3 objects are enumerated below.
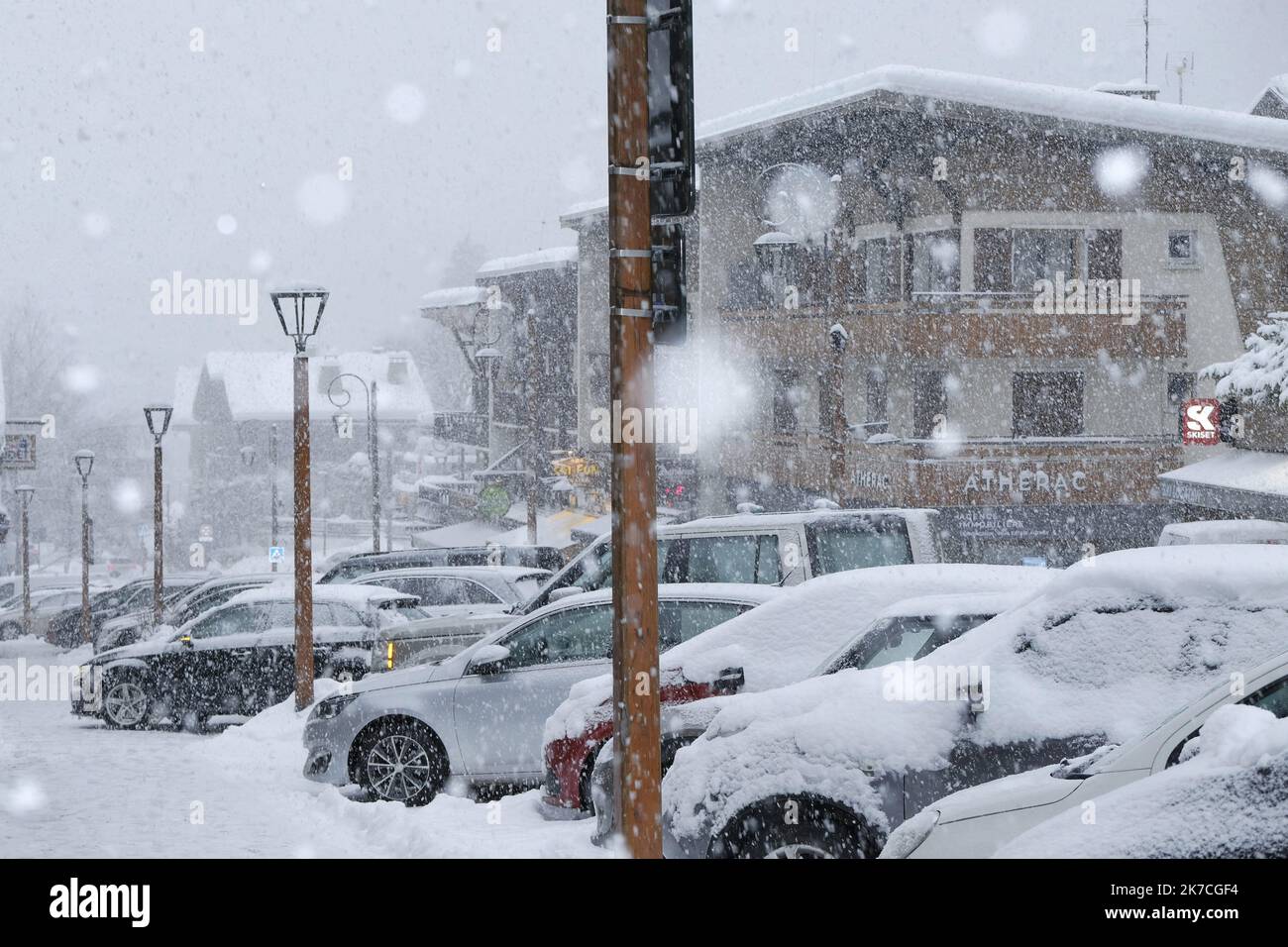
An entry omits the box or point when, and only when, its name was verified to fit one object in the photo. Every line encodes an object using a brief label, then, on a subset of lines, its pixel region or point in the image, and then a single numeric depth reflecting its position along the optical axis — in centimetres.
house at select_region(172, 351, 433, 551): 7281
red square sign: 2869
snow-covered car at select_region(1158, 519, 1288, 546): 2447
